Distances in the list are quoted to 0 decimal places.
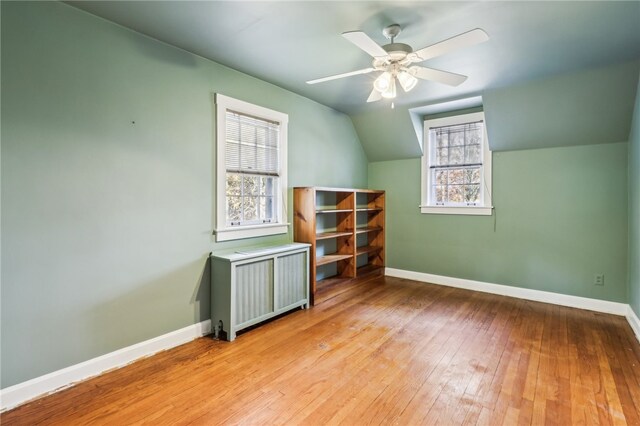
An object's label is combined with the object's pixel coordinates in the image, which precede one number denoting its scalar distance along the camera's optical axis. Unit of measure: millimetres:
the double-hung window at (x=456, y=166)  4516
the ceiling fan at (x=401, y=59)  2016
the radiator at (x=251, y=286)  2973
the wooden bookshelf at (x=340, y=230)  4016
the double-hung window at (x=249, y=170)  3242
